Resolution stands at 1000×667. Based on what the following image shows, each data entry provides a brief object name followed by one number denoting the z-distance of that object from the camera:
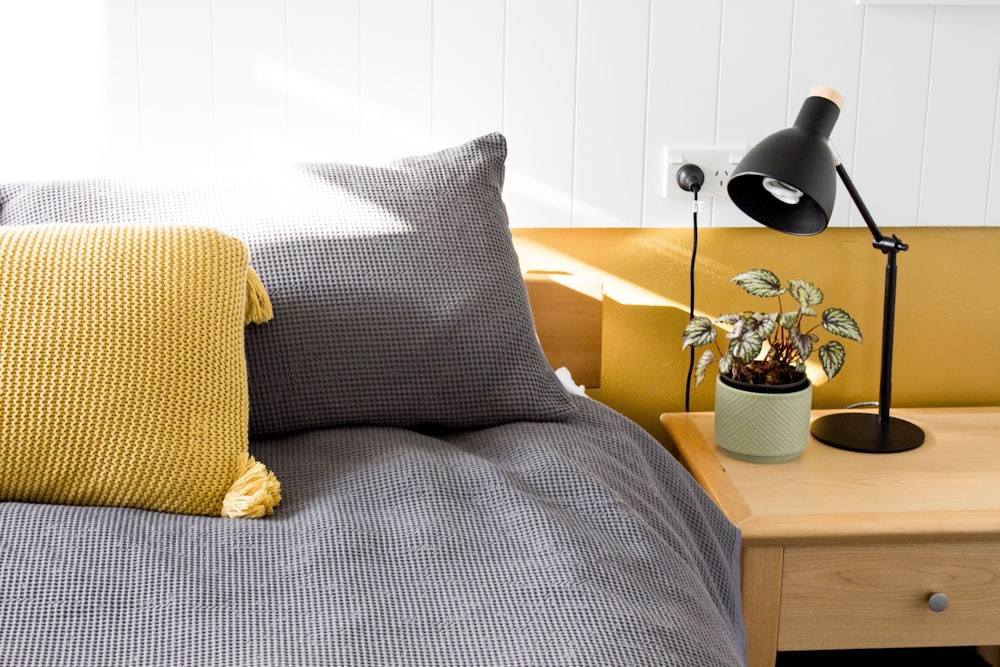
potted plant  1.36
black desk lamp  1.21
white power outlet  1.56
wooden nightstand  1.21
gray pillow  1.10
